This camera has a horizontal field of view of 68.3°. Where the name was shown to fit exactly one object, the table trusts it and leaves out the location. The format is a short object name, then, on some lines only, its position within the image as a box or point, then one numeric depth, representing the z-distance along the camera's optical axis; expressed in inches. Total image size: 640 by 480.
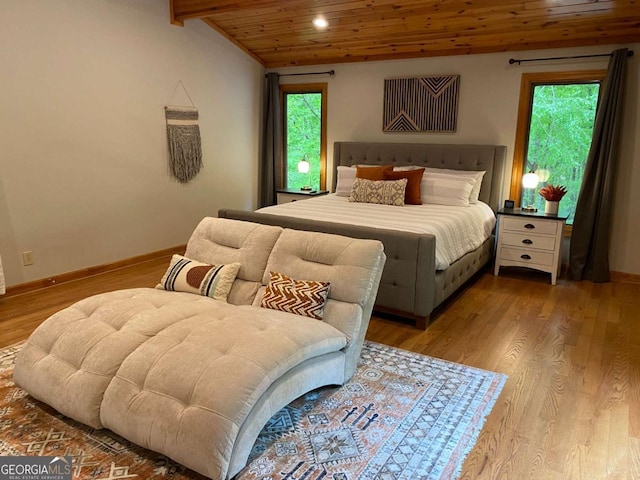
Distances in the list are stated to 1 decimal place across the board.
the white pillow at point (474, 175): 189.2
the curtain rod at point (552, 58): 165.5
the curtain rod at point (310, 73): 228.3
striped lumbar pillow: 109.3
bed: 128.3
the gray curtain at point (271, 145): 244.1
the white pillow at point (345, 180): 207.0
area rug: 75.6
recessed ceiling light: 189.5
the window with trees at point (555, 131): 179.3
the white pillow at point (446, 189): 183.9
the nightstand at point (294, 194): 225.6
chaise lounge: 70.9
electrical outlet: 155.3
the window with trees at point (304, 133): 239.3
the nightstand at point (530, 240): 171.8
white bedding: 142.5
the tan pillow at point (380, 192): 183.5
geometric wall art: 202.8
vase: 176.8
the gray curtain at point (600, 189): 166.1
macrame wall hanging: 200.2
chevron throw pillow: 99.0
